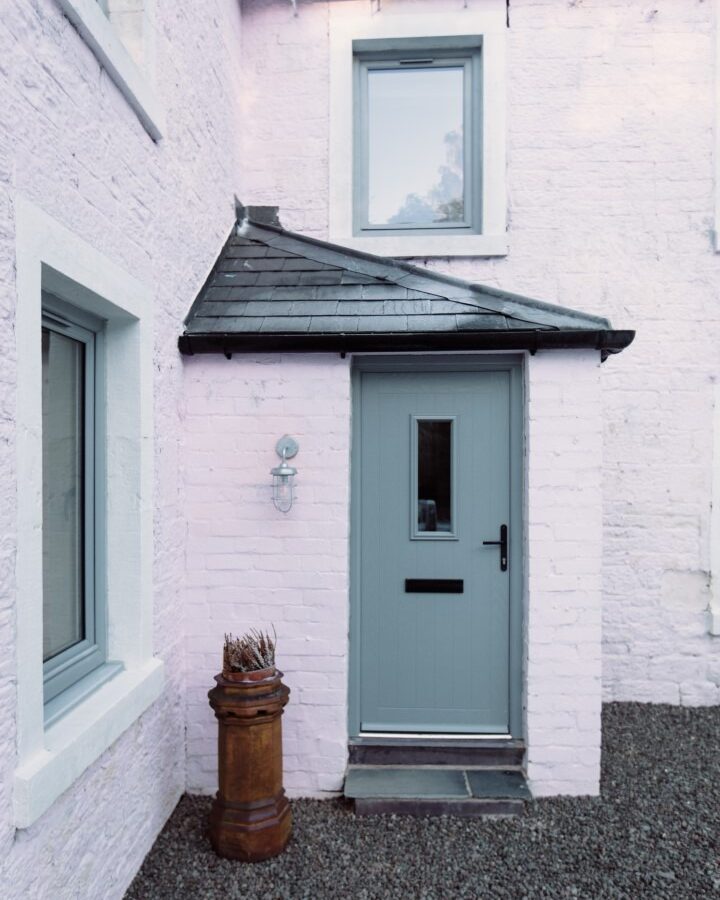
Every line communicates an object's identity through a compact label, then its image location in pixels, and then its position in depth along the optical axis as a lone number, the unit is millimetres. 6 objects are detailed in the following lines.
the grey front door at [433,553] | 4066
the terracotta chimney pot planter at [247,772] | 3271
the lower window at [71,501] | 2787
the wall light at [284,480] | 3826
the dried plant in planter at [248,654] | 3408
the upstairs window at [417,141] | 5293
